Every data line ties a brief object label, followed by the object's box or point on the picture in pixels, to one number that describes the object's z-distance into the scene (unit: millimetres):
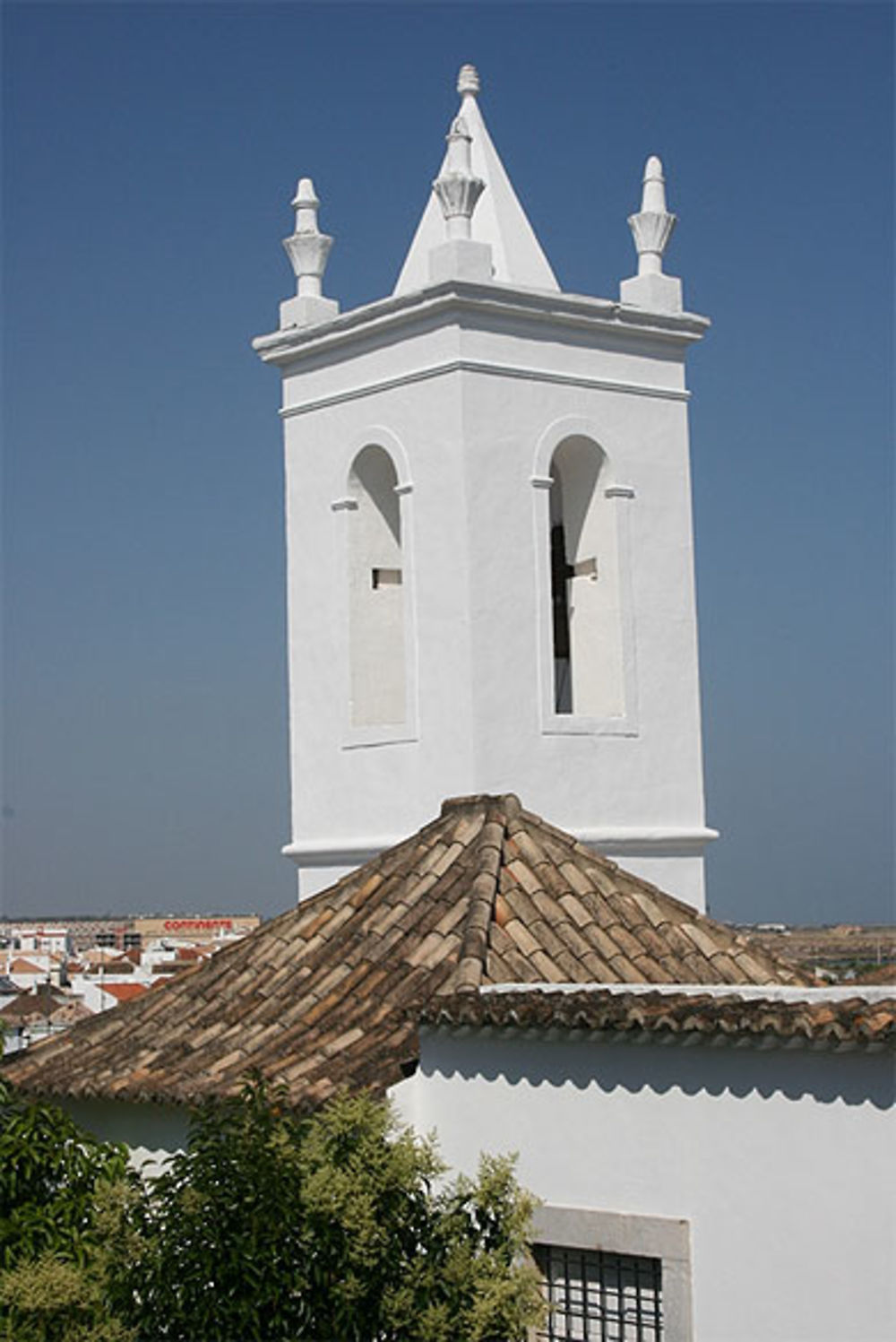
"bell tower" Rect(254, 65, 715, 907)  14008
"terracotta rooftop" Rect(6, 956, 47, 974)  54181
